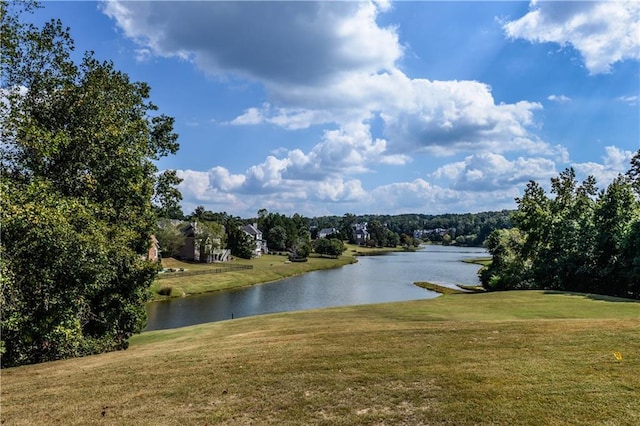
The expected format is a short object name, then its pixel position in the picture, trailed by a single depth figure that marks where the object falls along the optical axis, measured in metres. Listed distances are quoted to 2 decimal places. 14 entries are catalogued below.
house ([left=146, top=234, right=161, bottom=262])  66.97
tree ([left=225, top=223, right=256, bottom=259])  95.62
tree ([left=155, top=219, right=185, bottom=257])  71.75
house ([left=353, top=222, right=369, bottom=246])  179.38
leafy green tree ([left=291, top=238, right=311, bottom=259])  101.88
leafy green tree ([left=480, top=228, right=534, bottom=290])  45.66
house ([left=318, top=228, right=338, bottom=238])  171.38
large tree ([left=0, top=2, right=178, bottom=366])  12.84
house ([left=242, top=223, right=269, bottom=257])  103.11
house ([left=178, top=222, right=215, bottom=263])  81.56
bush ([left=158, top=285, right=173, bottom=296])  47.77
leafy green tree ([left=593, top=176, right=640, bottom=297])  34.62
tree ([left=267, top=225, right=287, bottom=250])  124.88
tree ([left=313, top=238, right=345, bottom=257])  112.88
